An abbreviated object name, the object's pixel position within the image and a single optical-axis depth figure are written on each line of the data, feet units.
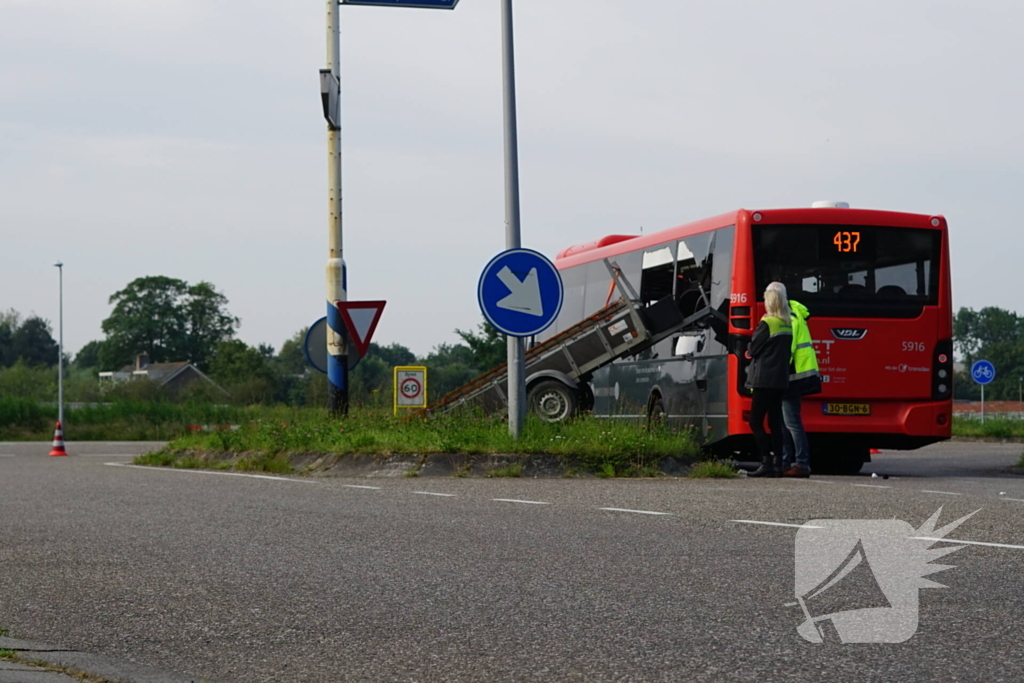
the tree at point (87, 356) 528.22
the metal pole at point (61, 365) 150.41
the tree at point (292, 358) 508.28
